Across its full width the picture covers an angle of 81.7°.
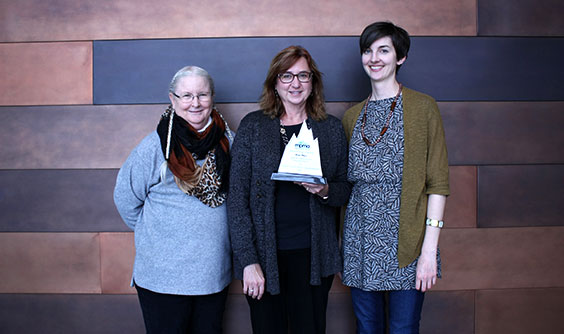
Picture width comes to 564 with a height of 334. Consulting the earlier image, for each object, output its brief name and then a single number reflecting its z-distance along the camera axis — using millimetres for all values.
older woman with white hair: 1440
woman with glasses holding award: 1384
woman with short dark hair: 1372
